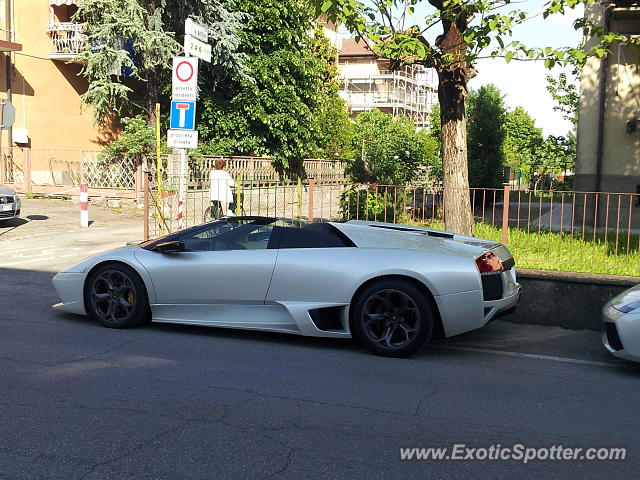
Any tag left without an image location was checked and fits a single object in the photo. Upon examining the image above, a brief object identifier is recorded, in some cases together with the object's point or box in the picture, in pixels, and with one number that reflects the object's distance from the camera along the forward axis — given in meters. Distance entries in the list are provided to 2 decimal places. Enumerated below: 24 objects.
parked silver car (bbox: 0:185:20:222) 15.52
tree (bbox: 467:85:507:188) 23.17
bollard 16.72
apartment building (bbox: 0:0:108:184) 23.95
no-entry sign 10.52
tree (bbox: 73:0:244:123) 22.36
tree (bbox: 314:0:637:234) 8.82
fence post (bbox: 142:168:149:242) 11.34
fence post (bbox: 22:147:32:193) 22.42
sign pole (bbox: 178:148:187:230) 10.69
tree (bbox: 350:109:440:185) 15.85
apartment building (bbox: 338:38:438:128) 55.00
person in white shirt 14.23
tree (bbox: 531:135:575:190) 23.55
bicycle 14.15
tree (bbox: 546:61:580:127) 32.46
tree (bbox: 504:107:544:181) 25.03
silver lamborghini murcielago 6.21
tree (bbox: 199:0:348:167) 24.12
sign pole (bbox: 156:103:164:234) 11.77
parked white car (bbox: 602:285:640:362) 5.91
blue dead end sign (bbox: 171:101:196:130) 10.52
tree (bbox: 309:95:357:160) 31.44
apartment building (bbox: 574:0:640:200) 15.27
